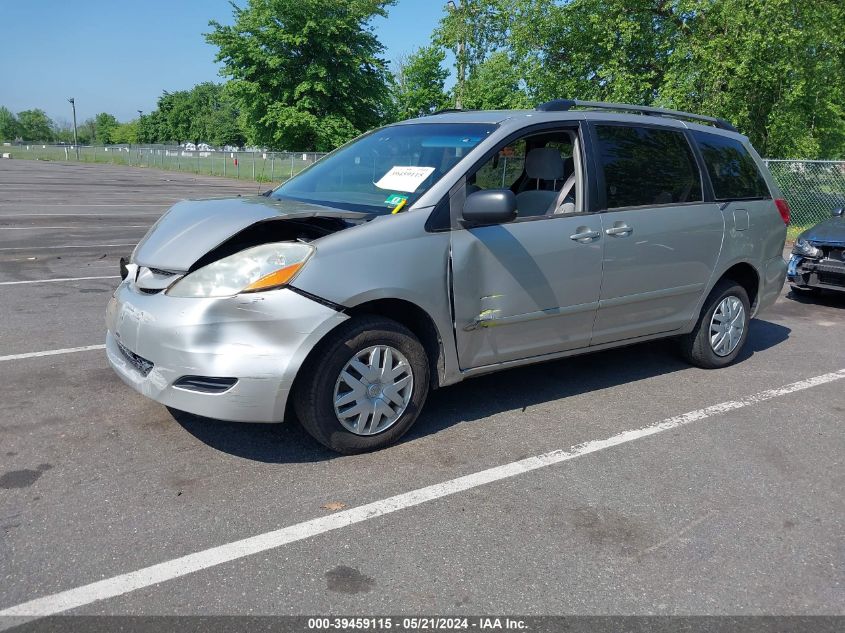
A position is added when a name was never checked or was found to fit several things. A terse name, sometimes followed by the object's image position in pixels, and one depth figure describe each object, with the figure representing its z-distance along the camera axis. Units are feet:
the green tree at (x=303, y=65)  114.83
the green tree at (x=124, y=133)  454.40
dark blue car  26.32
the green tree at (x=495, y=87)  74.23
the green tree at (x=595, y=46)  61.16
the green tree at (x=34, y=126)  445.37
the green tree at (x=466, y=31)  107.45
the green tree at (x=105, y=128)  495.41
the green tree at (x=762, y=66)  52.85
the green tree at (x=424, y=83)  138.51
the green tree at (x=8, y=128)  434.30
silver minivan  10.94
